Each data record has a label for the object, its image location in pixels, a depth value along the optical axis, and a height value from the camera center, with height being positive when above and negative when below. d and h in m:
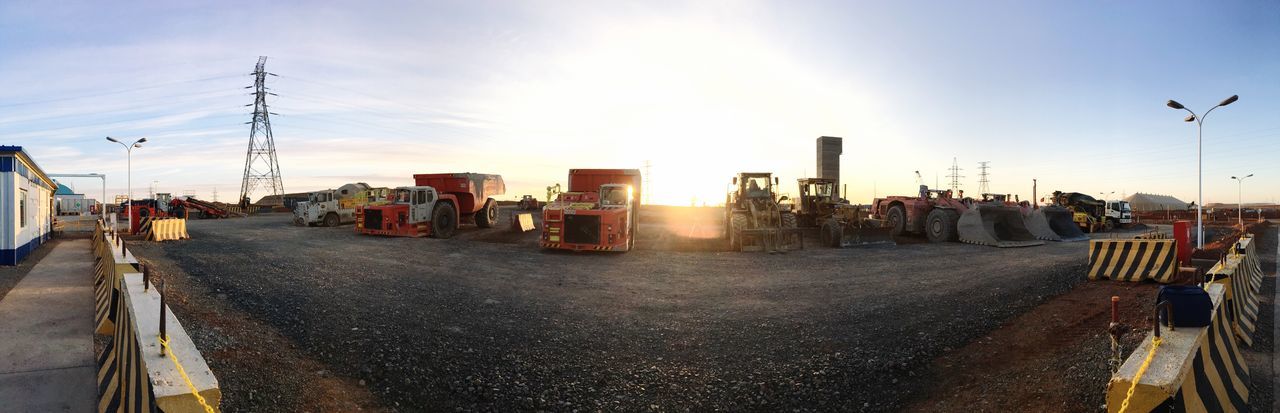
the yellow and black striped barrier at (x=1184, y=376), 3.44 -1.10
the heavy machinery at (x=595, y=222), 16.28 -0.46
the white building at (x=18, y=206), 13.92 -0.09
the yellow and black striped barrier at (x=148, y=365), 3.16 -1.02
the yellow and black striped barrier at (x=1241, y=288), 6.65 -1.10
